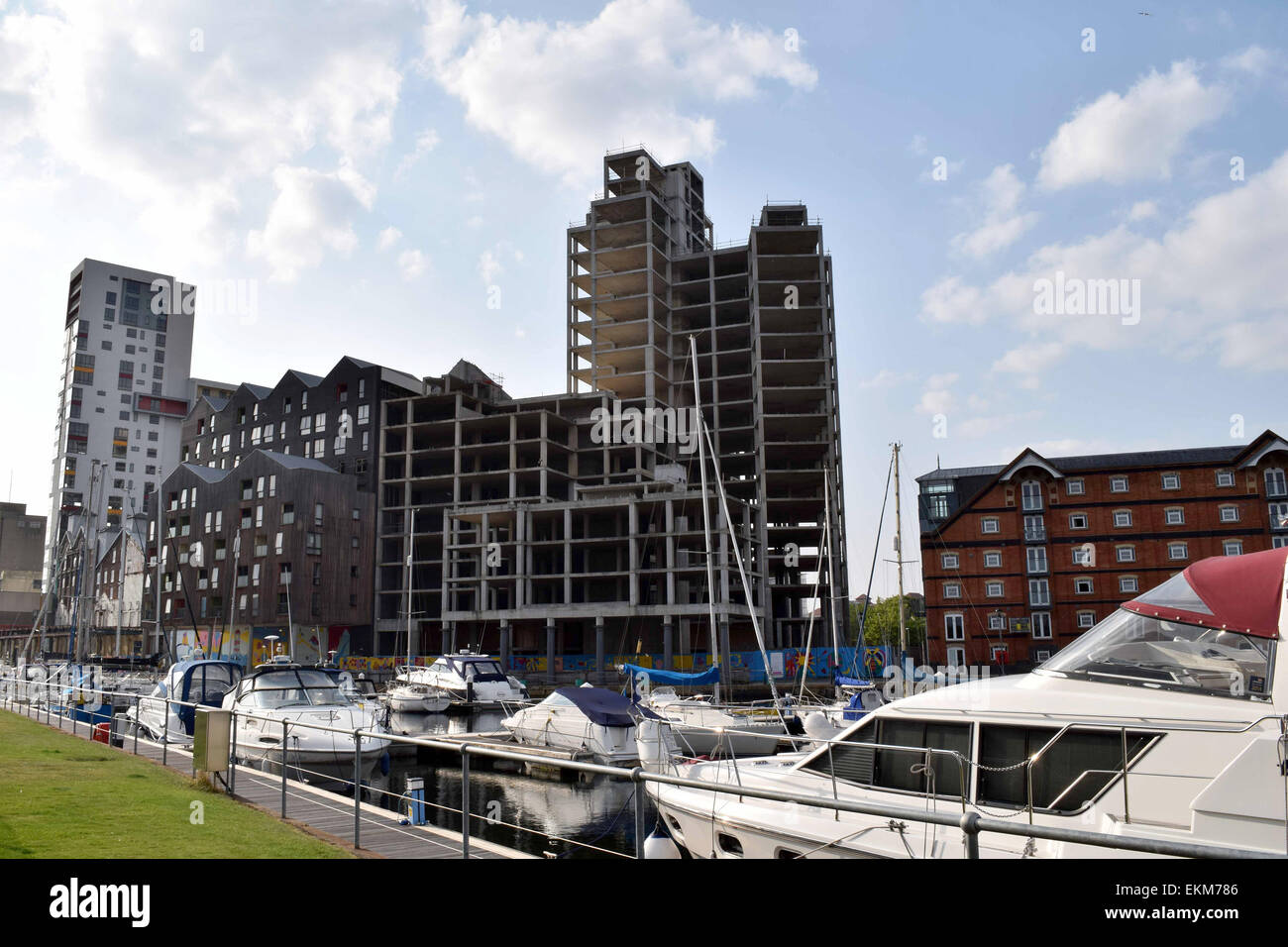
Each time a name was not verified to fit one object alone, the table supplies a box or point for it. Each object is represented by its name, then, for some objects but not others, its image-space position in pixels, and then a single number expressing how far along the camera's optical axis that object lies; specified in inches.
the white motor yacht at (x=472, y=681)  1723.7
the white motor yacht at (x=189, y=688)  1029.3
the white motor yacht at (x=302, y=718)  951.0
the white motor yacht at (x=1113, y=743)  349.7
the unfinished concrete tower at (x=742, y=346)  3302.2
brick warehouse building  2536.9
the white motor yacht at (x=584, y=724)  1089.4
